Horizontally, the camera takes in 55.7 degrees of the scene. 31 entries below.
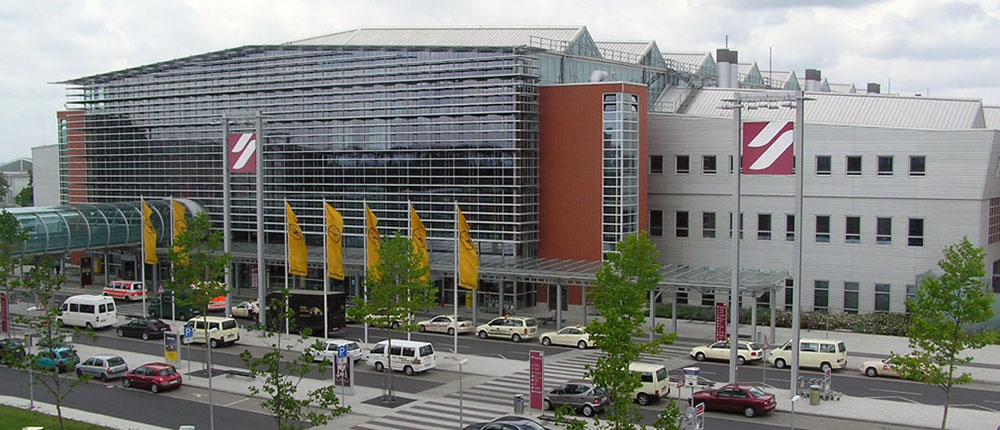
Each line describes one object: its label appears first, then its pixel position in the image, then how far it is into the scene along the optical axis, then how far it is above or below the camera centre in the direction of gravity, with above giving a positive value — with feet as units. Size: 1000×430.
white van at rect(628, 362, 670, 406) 124.98 -25.84
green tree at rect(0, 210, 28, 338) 160.62 -10.30
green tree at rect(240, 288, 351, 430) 86.02 -19.23
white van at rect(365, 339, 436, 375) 144.36 -25.69
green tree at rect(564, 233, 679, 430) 80.33 -12.79
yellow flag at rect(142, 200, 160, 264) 200.85 -10.54
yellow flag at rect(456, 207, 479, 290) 166.61 -12.32
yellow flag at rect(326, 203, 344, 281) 171.01 -9.87
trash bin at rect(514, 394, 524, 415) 120.06 -27.27
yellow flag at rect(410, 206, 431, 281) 163.12 -8.01
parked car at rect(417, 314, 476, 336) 181.27 -26.14
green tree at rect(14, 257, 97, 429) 107.41 -16.41
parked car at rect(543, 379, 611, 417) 118.93 -26.37
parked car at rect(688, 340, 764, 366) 151.84 -26.07
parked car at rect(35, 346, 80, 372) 109.19 -23.64
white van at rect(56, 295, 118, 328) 187.52 -24.86
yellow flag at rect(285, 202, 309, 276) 177.06 -11.23
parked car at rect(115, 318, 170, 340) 178.09 -26.71
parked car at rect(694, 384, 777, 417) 117.60 -26.24
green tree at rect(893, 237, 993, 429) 103.40 -14.17
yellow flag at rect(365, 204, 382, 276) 167.32 -8.80
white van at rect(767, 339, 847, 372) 146.30 -25.45
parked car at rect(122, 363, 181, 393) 134.21 -27.13
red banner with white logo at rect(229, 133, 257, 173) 172.65 +6.39
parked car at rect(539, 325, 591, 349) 165.48 -26.05
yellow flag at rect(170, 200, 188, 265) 195.62 -5.93
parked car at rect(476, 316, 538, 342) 173.17 -25.64
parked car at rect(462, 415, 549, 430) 102.53 -25.57
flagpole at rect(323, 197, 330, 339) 170.50 -18.29
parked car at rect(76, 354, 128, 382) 140.46 -26.87
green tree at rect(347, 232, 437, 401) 137.49 -14.68
